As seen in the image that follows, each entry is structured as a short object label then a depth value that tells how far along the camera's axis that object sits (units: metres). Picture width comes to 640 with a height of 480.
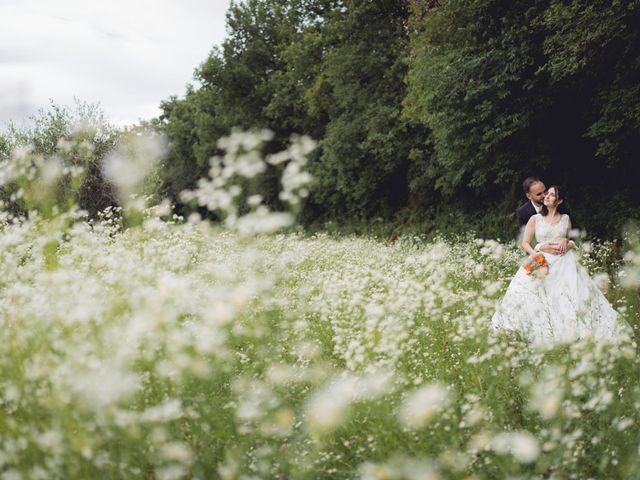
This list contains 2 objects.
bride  5.95
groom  6.96
